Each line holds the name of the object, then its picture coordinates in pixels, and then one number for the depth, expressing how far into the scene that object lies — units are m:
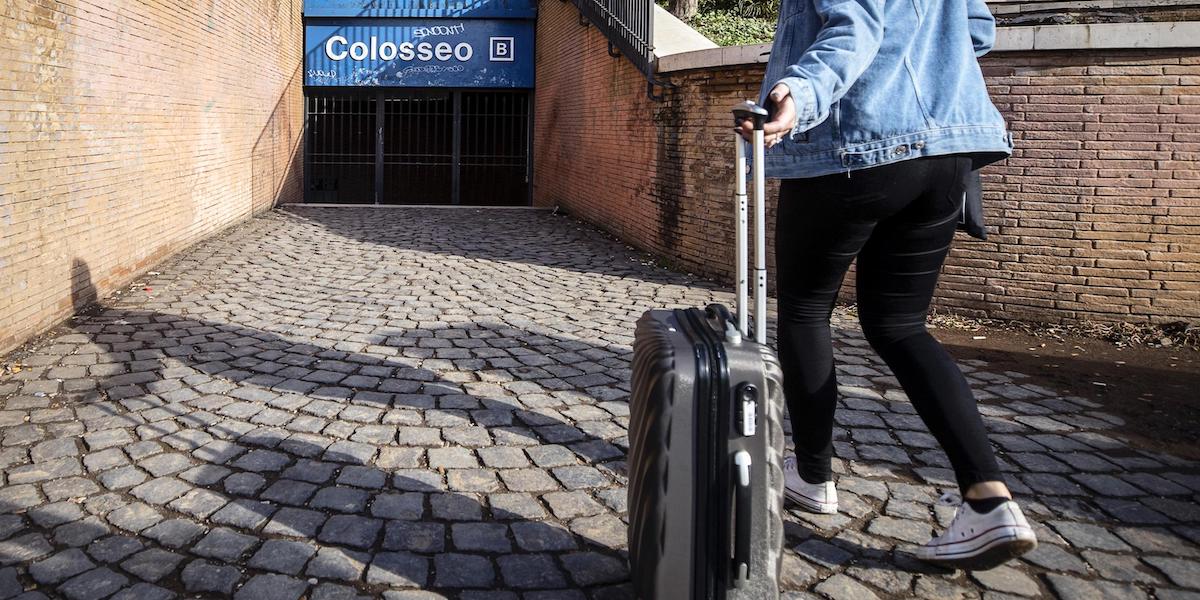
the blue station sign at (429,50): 17.42
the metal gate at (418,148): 17.97
